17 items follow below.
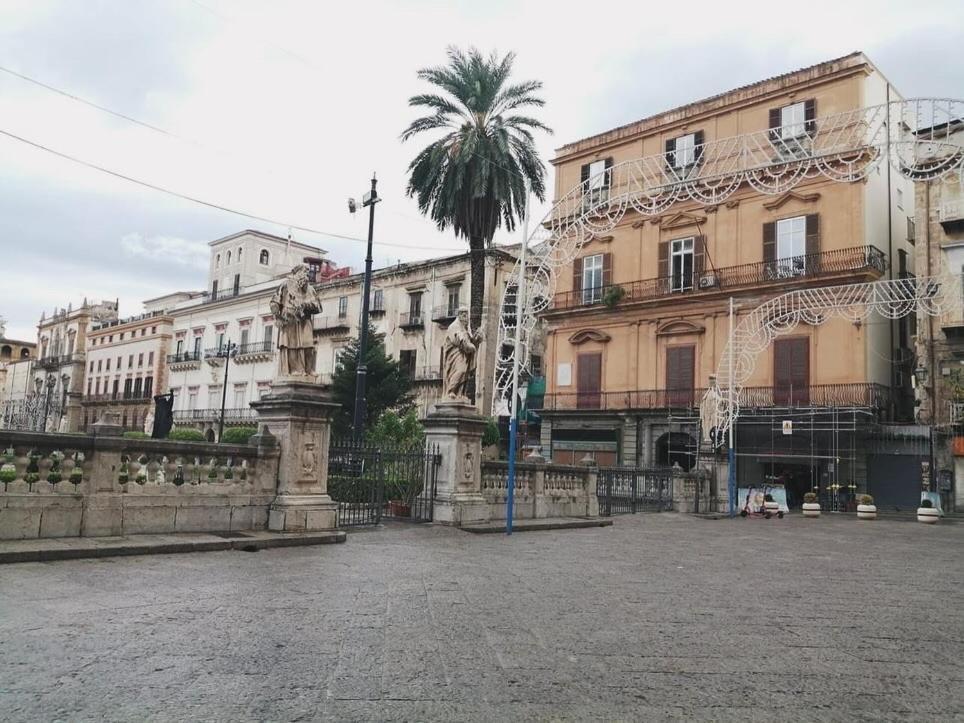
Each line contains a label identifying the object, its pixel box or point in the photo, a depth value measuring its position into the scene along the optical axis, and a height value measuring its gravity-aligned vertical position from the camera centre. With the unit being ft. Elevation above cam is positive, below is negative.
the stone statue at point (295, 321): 39.06 +5.71
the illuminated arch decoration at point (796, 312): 77.44 +16.12
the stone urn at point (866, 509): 73.56 -4.47
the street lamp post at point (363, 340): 64.80 +8.94
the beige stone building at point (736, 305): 93.20 +20.33
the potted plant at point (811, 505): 75.00 -4.44
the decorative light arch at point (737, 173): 50.21 +20.30
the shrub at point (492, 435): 111.86 +1.31
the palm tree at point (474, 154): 90.68 +33.58
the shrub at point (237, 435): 132.46 -0.26
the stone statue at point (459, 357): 47.50 +5.19
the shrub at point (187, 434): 115.78 -0.55
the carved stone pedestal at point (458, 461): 46.37 -1.06
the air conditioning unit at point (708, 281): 104.89 +22.98
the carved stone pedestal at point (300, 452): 36.86 -0.77
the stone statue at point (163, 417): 67.53 +1.13
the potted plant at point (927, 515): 69.00 -4.49
